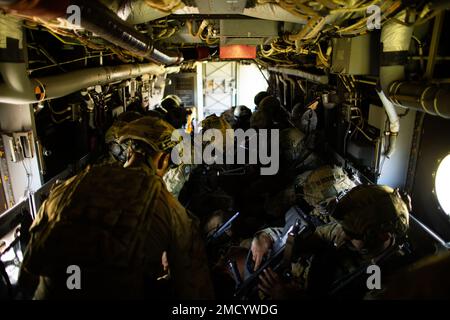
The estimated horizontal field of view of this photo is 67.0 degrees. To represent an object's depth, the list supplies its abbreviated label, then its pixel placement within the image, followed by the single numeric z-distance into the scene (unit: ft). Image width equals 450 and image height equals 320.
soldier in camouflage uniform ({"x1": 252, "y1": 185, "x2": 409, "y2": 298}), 9.14
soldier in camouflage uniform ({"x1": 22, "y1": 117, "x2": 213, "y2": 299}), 6.42
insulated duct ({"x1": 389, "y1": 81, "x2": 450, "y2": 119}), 8.12
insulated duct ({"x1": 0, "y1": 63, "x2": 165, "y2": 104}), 9.51
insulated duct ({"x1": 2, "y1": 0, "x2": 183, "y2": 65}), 5.39
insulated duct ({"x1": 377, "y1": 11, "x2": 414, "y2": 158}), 10.55
